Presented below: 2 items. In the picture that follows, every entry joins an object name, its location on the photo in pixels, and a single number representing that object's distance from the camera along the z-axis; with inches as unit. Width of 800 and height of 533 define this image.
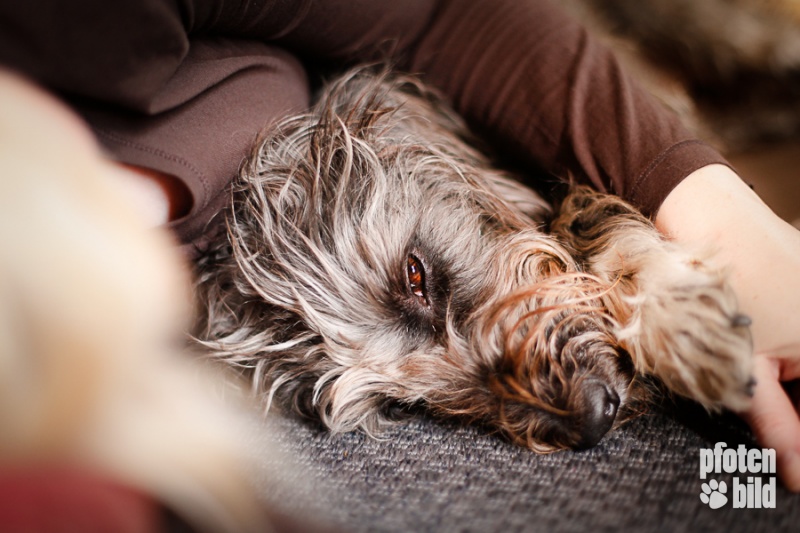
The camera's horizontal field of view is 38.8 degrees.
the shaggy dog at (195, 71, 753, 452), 20.3
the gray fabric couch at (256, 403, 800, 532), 17.7
